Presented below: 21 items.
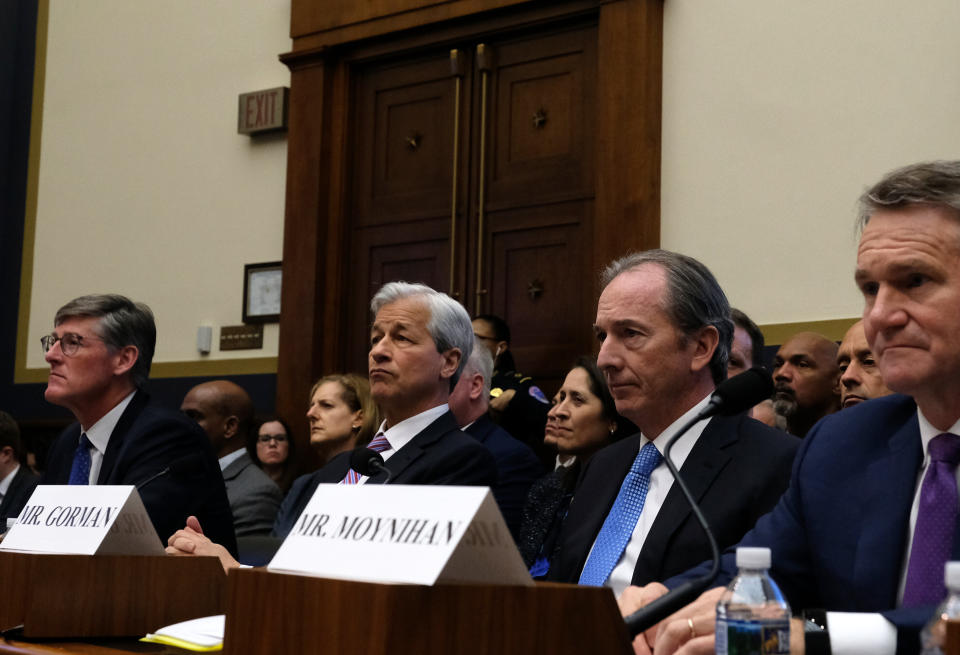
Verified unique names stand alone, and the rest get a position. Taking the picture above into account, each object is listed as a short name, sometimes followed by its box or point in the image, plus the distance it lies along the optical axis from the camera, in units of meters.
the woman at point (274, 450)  5.77
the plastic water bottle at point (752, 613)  1.35
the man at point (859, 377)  3.34
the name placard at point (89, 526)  2.23
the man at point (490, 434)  3.96
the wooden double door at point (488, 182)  5.76
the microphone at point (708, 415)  1.54
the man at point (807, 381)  4.10
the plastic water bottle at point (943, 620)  1.11
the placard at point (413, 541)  1.38
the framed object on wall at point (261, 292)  6.61
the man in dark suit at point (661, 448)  2.24
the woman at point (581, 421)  4.07
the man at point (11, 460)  5.73
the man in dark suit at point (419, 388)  2.97
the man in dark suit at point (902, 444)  1.62
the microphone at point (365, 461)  2.34
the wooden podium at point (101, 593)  2.19
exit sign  6.64
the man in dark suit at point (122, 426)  3.16
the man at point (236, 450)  5.04
